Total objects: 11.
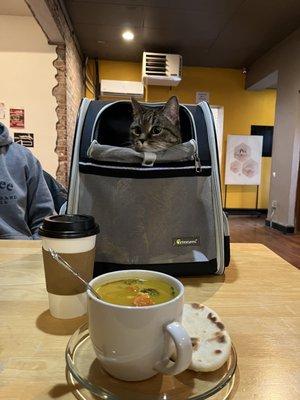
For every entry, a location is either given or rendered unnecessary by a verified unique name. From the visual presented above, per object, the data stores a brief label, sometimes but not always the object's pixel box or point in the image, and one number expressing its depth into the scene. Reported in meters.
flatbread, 0.33
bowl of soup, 0.29
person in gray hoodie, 1.09
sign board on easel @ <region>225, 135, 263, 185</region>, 4.84
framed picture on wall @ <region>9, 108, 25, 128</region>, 3.20
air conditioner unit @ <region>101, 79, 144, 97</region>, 4.36
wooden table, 0.32
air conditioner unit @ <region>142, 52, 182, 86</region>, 3.97
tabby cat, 0.75
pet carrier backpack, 0.56
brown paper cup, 0.42
